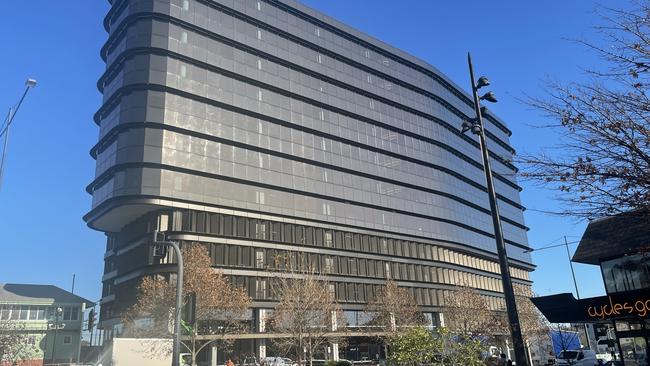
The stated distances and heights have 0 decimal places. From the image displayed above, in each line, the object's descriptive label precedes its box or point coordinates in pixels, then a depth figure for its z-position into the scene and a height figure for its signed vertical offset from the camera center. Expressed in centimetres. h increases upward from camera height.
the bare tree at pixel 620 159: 775 +278
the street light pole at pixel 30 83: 2111 +1179
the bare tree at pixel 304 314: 3972 +322
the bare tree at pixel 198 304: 3975 +438
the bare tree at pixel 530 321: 6094 +227
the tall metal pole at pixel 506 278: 1194 +151
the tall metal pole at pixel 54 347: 6330 +234
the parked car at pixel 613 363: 3282 -185
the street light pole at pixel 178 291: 1616 +226
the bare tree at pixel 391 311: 6047 +428
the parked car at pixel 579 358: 4307 -187
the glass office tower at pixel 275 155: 5869 +2657
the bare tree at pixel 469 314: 5888 +343
